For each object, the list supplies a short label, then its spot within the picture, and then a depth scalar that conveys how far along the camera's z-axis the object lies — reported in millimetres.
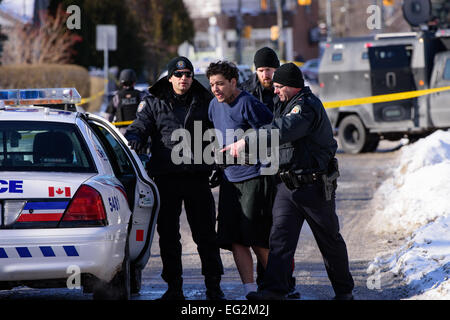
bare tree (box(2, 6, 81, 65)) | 31344
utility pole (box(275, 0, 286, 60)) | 45438
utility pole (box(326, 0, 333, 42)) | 59656
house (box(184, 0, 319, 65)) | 67750
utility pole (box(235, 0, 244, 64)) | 48350
